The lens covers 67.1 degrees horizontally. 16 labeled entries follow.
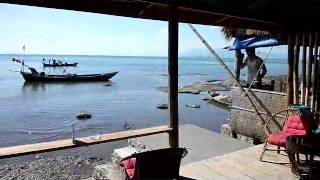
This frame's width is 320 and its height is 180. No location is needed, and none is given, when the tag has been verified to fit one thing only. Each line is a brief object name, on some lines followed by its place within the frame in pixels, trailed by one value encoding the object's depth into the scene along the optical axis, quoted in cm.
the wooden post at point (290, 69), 510
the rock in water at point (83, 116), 1613
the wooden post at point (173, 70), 328
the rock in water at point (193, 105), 1930
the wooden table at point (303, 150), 330
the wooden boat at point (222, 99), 1921
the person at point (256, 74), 651
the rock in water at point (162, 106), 1961
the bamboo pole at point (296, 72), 506
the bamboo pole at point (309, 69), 491
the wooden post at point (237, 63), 728
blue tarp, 620
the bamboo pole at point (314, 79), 499
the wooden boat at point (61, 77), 3254
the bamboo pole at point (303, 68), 504
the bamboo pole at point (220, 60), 509
